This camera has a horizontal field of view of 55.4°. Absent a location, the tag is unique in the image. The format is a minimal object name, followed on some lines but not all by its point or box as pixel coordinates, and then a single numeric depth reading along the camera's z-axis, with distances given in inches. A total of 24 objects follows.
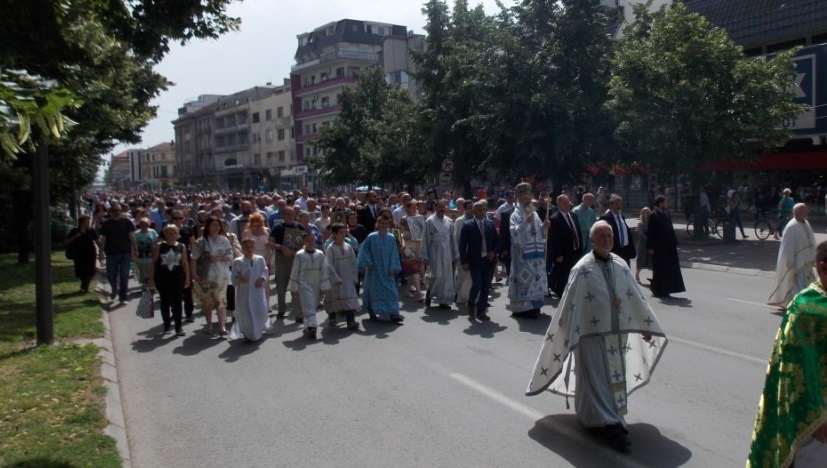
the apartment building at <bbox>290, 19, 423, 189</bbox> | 3149.6
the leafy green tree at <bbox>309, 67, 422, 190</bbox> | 1557.6
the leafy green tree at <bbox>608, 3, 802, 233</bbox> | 879.7
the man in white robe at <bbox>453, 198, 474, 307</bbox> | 534.6
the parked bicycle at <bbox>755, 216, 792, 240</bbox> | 954.7
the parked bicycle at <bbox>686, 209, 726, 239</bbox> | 999.1
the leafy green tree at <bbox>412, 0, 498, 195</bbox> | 1171.8
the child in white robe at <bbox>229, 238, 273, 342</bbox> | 433.7
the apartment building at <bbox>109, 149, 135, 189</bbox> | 5364.2
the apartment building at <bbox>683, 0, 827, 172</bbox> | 1143.0
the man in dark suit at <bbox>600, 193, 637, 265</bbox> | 537.0
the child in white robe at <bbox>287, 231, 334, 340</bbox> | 449.1
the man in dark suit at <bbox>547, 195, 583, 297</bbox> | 507.2
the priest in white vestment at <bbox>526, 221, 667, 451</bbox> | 241.4
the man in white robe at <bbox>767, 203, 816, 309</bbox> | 451.2
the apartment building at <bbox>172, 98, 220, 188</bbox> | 4266.7
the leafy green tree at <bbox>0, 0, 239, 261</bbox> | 346.6
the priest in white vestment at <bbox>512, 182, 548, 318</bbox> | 470.9
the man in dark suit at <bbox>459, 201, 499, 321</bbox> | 483.2
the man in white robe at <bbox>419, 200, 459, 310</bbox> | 531.5
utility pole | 396.8
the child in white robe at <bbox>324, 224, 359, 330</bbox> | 467.8
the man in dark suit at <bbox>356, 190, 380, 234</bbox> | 675.4
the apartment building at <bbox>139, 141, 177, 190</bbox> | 5753.0
